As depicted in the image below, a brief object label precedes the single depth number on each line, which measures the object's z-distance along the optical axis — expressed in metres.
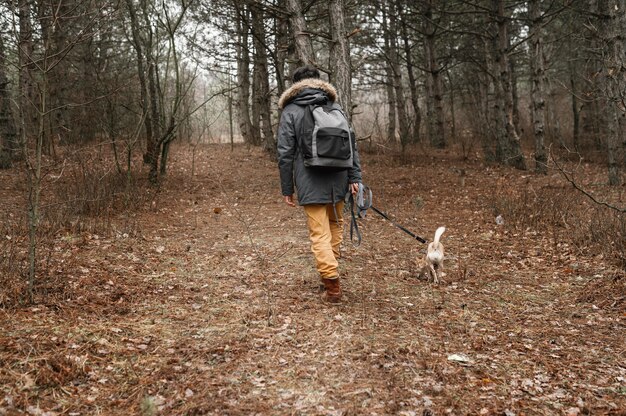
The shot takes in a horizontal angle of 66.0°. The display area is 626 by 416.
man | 4.81
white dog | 5.75
